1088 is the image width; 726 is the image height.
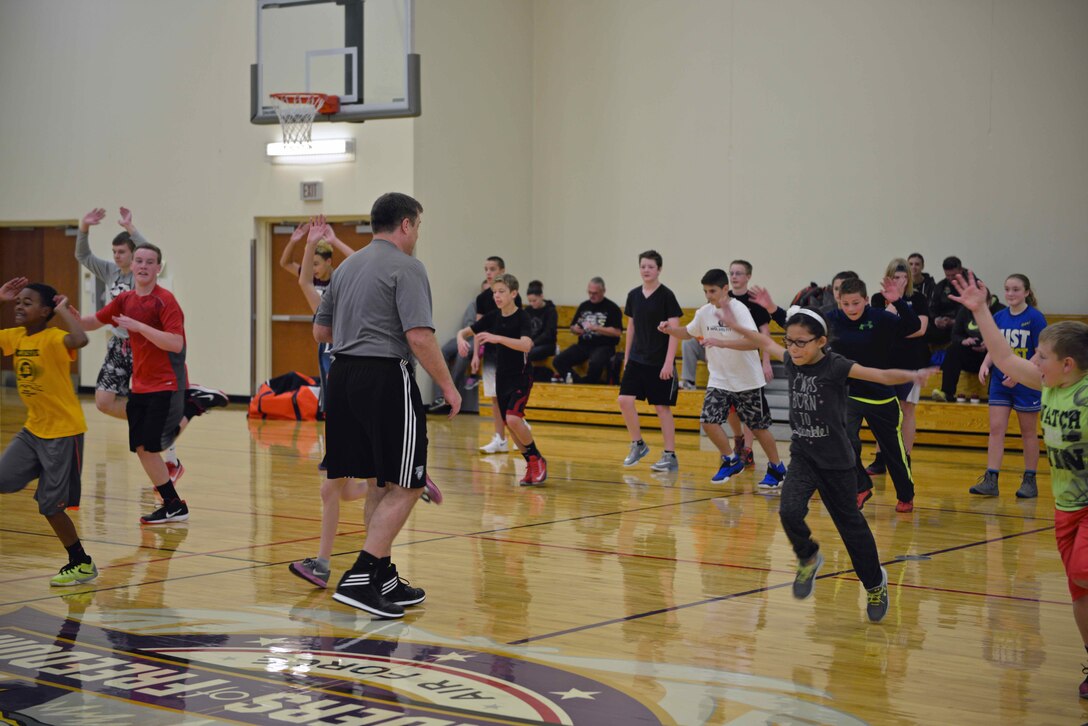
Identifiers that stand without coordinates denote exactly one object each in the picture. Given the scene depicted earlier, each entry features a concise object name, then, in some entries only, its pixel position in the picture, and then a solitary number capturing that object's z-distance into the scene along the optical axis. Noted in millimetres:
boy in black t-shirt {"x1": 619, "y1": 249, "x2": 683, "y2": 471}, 11320
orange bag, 16406
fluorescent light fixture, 17250
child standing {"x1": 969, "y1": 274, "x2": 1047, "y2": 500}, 9953
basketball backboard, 15867
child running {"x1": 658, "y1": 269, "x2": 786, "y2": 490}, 10438
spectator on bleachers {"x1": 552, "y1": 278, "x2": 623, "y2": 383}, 16172
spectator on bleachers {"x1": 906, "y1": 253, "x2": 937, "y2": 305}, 14930
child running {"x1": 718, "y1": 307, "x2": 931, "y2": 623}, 5883
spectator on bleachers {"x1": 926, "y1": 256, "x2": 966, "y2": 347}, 14509
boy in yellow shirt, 6355
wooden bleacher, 13641
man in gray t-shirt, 5832
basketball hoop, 16203
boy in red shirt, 7777
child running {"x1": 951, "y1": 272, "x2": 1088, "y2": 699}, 4637
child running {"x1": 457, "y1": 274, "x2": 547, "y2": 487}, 10414
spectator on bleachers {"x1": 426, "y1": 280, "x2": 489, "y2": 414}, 16938
